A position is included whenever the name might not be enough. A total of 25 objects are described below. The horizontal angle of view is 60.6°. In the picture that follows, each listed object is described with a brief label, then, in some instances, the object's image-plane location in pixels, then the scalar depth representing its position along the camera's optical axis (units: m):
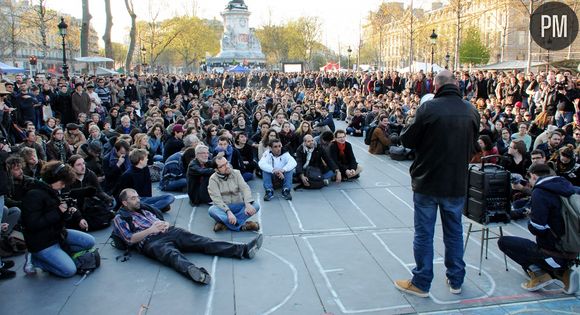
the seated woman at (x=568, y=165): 8.38
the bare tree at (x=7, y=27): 49.26
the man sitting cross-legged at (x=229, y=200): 7.41
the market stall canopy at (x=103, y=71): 38.31
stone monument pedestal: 59.56
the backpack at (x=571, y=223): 4.86
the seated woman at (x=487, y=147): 10.02
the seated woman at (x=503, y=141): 10.83
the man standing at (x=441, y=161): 4.67
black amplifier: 5.36
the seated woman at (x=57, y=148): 9.98
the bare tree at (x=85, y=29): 28.69
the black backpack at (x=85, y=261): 5.96
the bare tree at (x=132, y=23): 38.47
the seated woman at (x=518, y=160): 9.28
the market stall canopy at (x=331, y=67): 49.61
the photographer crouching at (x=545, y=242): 4.98
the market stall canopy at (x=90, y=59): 28.38
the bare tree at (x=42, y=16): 35.78
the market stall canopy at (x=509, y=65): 32.83
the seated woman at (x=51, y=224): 5.56
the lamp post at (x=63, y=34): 20.92
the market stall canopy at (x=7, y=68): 24.38
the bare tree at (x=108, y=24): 32.22
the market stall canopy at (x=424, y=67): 32.65
